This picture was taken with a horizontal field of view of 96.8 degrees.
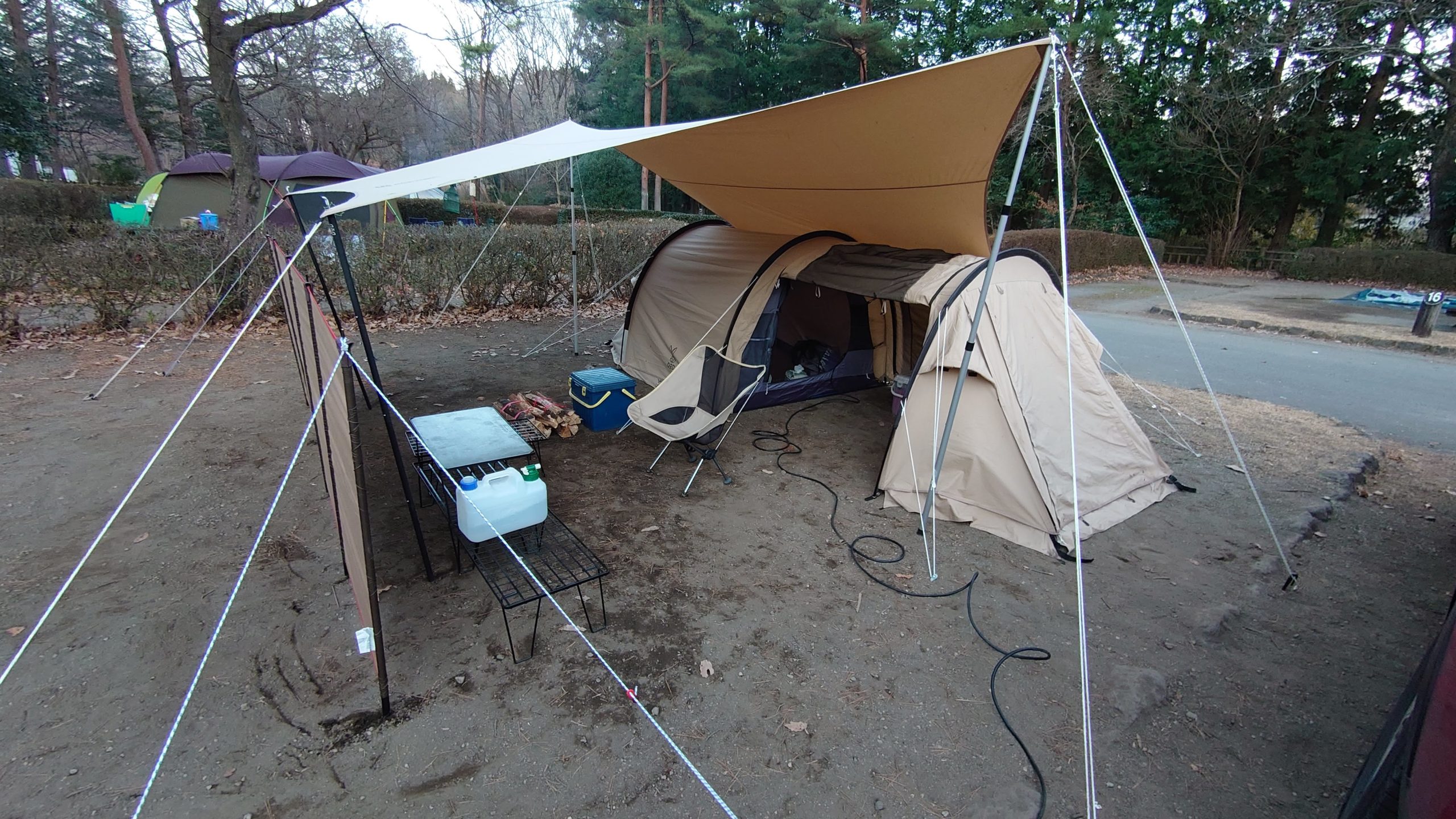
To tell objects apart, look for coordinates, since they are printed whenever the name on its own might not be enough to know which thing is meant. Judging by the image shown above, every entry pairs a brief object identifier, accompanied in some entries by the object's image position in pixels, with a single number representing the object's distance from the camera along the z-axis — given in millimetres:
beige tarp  2639
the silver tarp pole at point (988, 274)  2312
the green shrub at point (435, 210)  16500
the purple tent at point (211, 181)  12336
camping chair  3922
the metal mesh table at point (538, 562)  2652
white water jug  2637
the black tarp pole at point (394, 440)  2650
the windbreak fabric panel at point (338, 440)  1729
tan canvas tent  2932
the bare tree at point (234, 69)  6699
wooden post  8484
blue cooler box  4523
